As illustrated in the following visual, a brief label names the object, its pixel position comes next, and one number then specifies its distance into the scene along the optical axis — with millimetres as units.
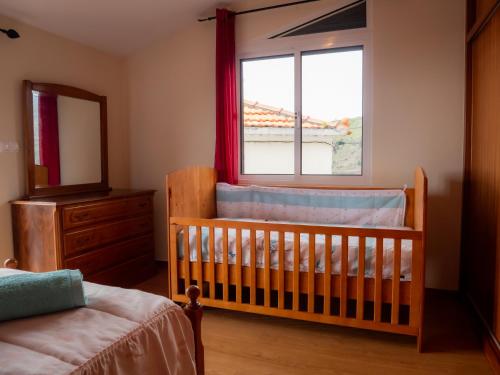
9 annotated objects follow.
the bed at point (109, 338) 868
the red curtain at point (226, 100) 3172
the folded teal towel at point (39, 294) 1029
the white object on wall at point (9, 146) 2568
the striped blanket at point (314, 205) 2742
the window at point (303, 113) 3025
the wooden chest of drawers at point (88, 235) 2527
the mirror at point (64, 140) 2738
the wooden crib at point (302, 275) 2070
